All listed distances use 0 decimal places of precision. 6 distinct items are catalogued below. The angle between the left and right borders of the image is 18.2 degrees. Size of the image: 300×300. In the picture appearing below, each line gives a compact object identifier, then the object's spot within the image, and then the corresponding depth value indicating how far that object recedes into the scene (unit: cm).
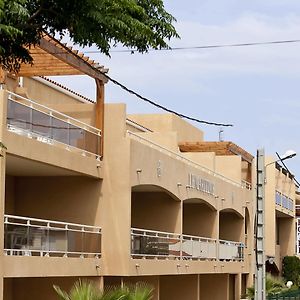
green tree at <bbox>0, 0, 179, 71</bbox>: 1332
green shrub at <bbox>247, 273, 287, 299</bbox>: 4250
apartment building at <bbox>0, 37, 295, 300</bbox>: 2233
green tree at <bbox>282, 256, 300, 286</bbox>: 6353
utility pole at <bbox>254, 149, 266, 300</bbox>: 2369
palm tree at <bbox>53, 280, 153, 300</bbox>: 2115
